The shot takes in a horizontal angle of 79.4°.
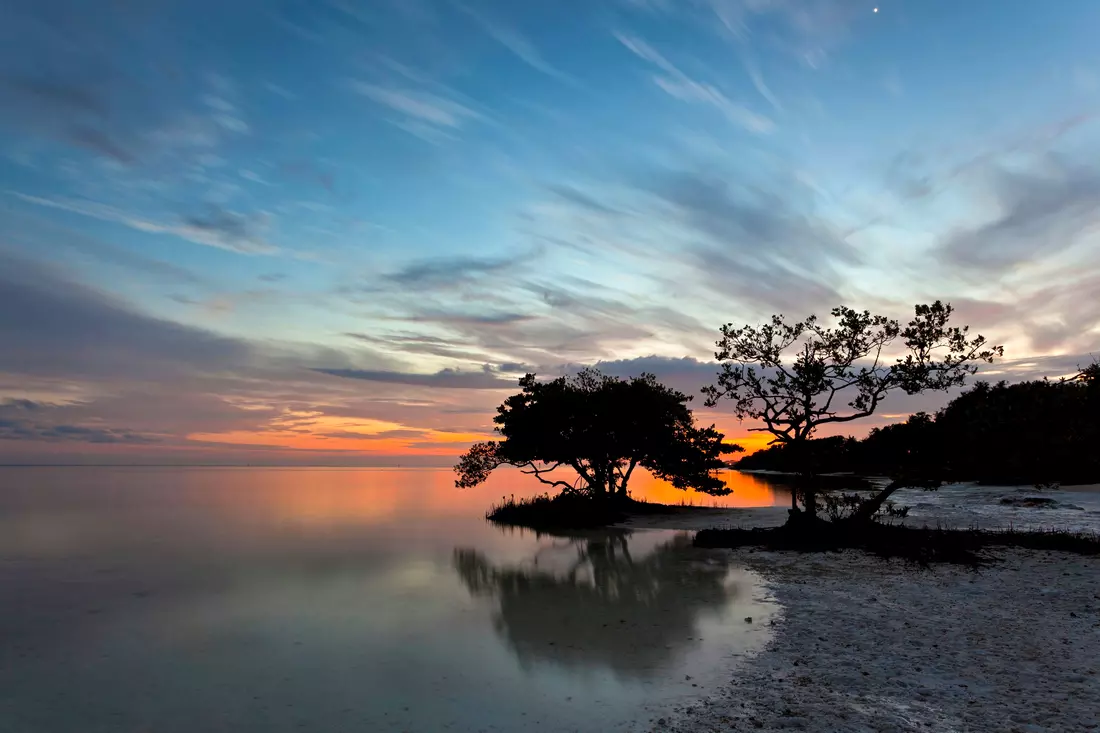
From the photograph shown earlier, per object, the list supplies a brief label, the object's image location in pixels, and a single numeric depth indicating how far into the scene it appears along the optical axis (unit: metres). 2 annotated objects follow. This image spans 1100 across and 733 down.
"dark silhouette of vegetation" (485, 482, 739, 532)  40.78
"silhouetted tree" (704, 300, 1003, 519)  25.91
